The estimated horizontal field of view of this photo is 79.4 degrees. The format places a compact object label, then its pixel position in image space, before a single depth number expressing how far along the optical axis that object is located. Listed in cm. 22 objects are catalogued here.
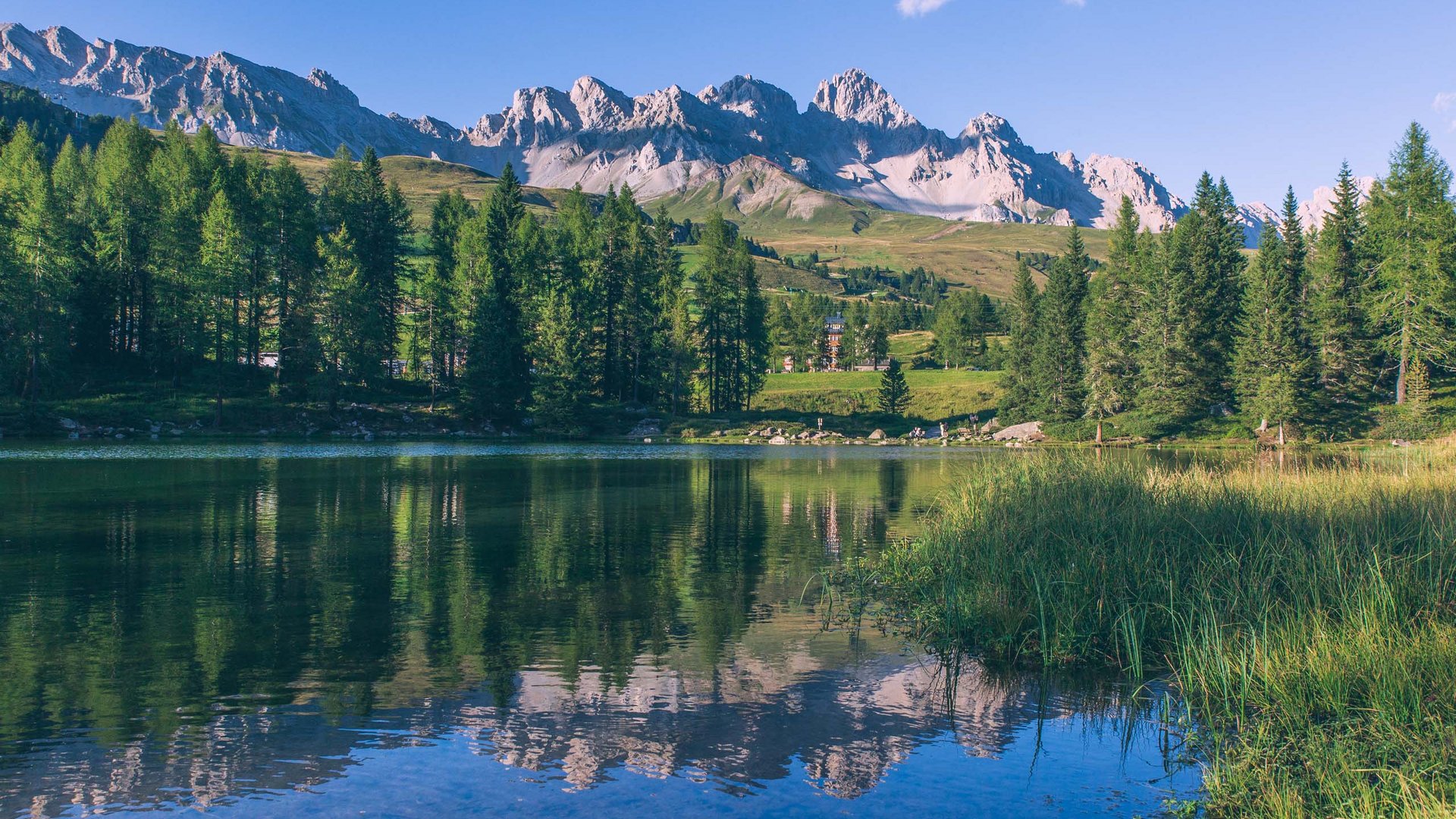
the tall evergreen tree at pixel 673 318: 9205
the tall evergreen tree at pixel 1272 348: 7481
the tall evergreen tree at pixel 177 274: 7344
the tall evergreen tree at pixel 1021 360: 9275
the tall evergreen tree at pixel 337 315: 7488
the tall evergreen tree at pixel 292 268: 7625
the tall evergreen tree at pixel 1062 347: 8762
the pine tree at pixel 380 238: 8781
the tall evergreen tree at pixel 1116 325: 8419
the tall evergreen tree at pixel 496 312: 8031
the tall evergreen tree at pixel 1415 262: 7300
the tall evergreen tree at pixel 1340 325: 7706
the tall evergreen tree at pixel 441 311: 8544
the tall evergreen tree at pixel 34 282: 6361
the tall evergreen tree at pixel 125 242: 7638
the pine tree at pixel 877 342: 16050
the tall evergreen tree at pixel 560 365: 8050
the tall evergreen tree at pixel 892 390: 10106
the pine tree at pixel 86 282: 7481
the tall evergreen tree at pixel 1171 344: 8125
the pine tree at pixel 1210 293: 8269
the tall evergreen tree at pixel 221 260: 7381
